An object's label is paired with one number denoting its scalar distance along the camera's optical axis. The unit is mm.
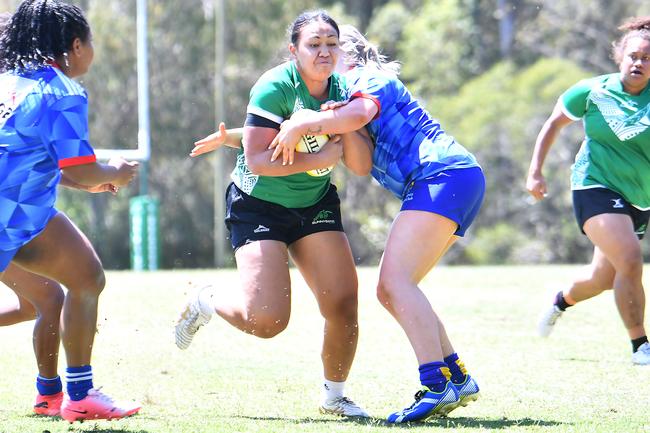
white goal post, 35281
